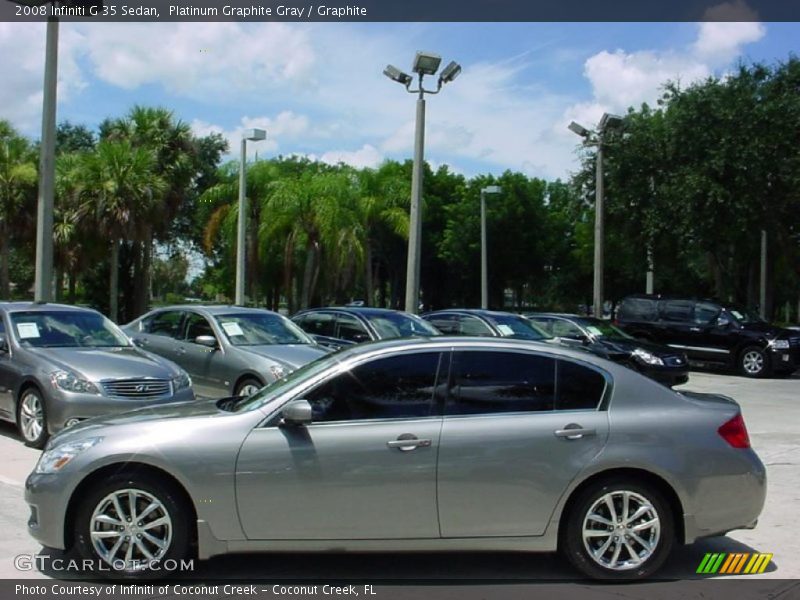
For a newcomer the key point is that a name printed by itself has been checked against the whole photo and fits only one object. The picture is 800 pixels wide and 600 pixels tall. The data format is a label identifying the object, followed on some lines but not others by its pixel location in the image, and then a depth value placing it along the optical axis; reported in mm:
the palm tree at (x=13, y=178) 26641
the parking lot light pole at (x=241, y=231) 24031
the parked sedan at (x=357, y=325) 14188
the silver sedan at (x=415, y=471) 5023
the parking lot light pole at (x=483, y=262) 31373
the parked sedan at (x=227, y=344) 10938
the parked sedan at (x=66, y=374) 8853
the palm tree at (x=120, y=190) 26125
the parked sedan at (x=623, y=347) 16656
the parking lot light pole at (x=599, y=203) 24219
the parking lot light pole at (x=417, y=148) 17906
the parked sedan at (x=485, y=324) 16125
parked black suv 20062
